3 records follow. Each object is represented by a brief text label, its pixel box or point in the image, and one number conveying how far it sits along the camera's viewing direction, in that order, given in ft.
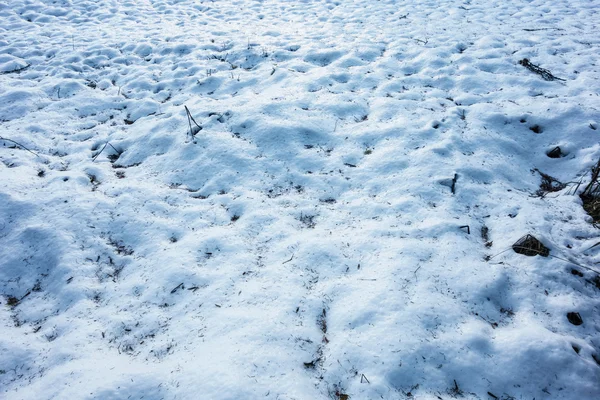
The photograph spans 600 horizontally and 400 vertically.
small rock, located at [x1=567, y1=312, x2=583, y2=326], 9.14
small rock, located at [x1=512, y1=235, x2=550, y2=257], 10.56
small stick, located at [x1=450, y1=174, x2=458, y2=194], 13.02
